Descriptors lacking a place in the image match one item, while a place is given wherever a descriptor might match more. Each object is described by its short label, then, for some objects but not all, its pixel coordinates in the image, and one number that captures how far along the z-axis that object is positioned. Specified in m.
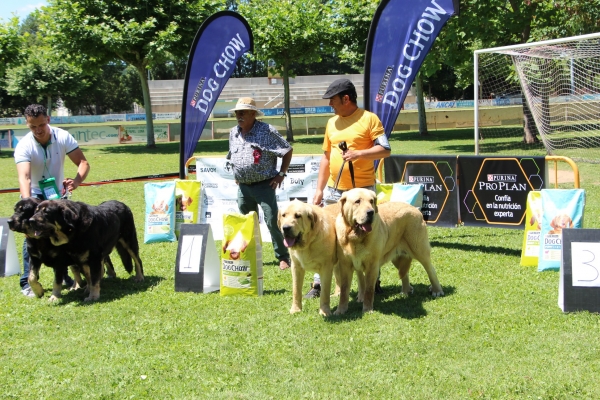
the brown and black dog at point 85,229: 6.12
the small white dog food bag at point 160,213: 9.70
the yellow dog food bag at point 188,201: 9.74
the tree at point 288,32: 31.00
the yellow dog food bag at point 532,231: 7.40
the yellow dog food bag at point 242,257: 6.35
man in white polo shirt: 6.46
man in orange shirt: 5.76
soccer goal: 13.95
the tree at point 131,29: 26.81
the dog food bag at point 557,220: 7.04
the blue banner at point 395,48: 8.05
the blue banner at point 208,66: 10.07
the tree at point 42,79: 45.06
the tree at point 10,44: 28.02
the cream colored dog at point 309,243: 5.29
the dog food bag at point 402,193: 8.66
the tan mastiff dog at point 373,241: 5.29
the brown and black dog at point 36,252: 6.11
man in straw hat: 7.00
